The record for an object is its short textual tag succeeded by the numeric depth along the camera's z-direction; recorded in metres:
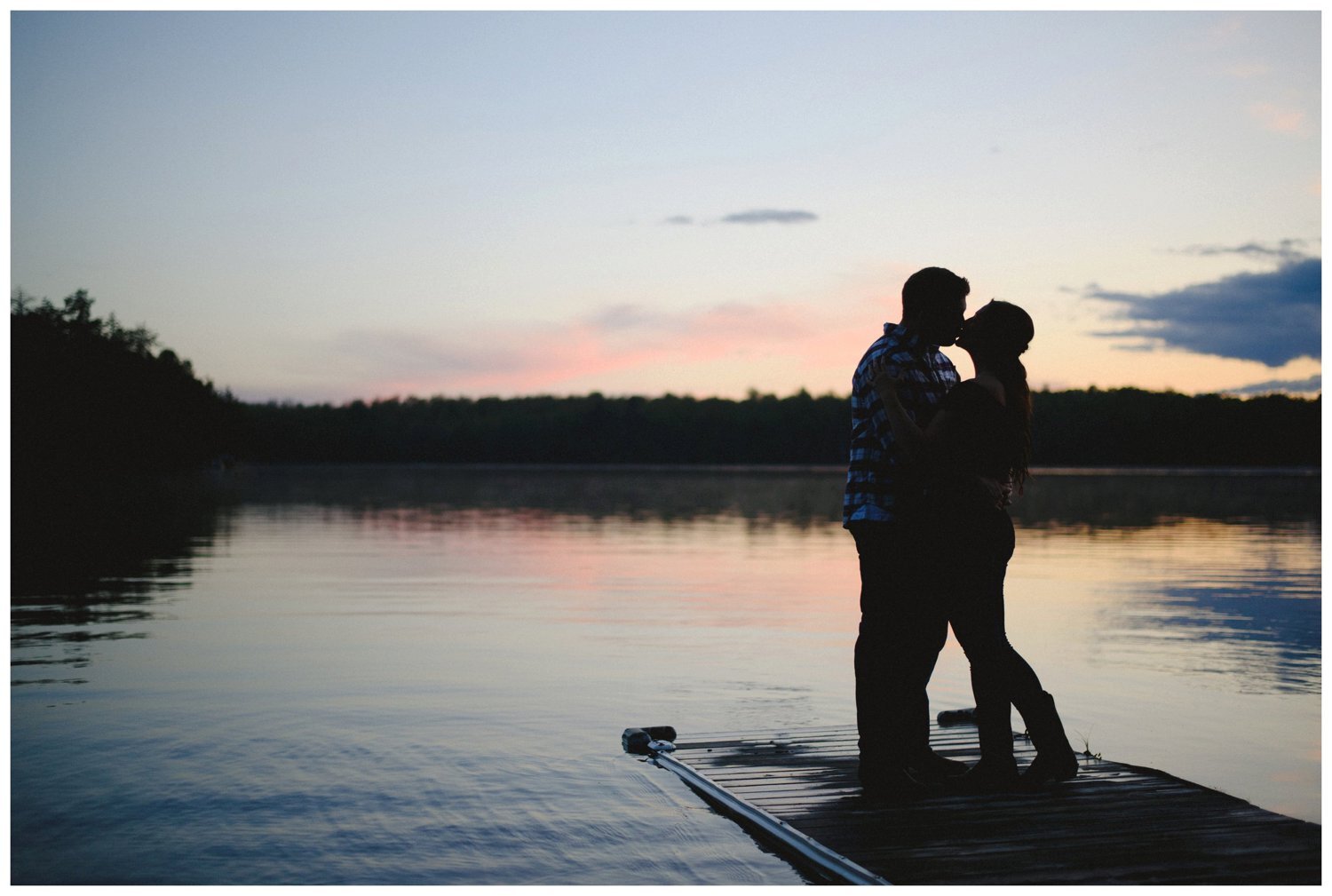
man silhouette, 5.41
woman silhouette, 5.35
